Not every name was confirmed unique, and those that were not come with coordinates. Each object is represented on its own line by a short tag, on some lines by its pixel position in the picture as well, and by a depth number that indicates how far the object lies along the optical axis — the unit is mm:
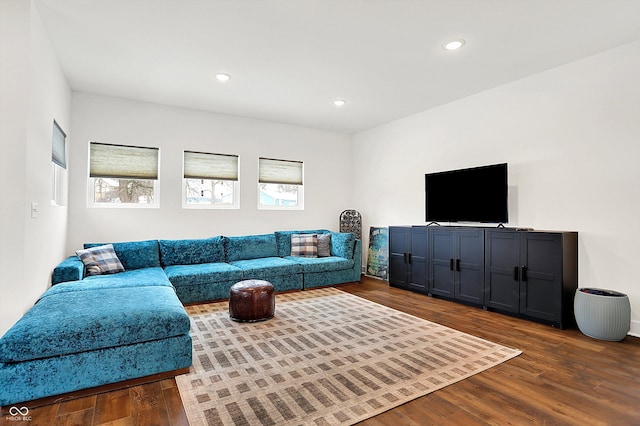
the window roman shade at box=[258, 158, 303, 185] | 5758
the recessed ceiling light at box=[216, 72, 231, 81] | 3805
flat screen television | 3941
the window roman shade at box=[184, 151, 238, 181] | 5098
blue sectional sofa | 1880
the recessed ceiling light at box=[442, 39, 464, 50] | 3051
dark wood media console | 3301
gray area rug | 1894
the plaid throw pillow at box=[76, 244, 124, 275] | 3734
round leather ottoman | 3432
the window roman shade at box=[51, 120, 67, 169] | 3363
